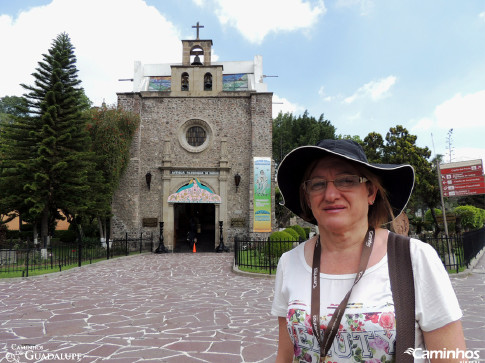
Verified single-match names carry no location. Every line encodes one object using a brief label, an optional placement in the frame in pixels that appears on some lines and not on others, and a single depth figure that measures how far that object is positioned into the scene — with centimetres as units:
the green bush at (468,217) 2158
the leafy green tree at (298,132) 3047
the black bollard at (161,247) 1878
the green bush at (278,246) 1187
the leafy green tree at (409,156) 2141
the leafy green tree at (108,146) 1834
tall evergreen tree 1515
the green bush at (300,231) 2051
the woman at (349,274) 129
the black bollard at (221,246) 1887
